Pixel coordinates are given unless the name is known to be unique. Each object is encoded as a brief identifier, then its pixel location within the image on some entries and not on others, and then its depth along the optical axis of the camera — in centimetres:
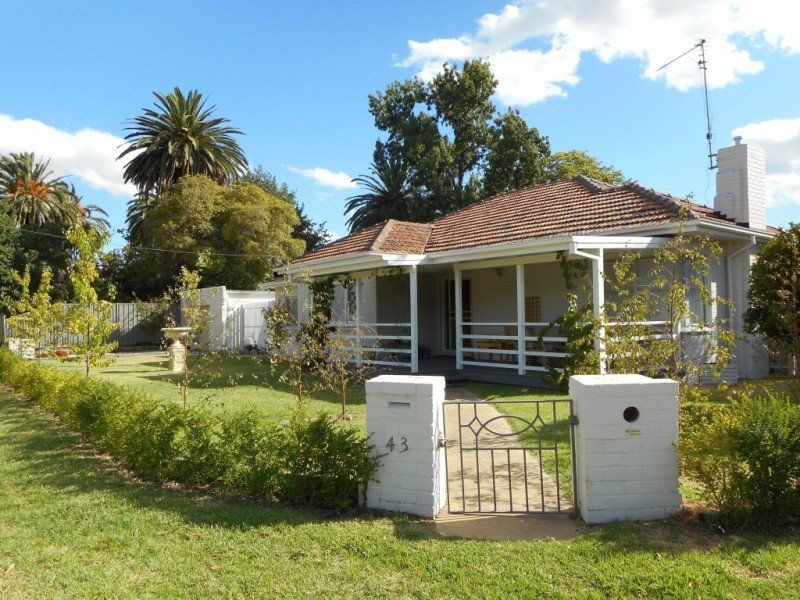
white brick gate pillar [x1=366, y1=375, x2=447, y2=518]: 485
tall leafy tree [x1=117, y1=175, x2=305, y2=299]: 2956
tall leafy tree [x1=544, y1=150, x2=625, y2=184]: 3344
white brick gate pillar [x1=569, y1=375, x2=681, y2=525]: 461
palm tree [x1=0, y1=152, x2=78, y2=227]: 3619
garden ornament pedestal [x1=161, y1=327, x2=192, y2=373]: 1725
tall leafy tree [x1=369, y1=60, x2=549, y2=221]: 3225
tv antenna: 1655
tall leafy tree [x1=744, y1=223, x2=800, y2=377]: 923
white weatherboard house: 1179
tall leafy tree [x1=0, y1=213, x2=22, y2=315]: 2704
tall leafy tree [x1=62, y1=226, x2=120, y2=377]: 960
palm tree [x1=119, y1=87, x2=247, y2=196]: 3375
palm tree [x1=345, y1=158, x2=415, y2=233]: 3506
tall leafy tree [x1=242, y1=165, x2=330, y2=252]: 4647
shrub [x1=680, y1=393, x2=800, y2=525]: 423
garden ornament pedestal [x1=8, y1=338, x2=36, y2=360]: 1732
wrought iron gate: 519
